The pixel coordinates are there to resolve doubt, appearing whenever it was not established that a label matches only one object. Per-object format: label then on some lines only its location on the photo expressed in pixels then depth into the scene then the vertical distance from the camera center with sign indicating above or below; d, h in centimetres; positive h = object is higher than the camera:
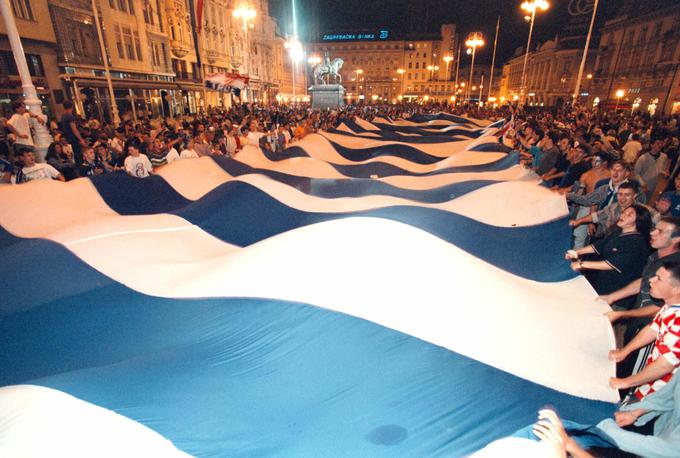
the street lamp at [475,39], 2353 +386
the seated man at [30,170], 496 -87
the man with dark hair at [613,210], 340 -113
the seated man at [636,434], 147 -142
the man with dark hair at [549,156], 653 -94
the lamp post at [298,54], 6399 +865
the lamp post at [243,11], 1803 +439
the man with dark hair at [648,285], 256 -136
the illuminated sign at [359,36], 8775 +1497
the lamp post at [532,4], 1631 +429
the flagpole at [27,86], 655 +30
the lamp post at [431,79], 8494 +492
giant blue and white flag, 177 -142
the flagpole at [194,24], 2846 +586
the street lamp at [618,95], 3386 +48
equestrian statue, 2727 +225
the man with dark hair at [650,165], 638 -109
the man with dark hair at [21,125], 668 -39
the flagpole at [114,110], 1358 -26
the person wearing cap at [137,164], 583 -94
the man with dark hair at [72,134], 653 -54
